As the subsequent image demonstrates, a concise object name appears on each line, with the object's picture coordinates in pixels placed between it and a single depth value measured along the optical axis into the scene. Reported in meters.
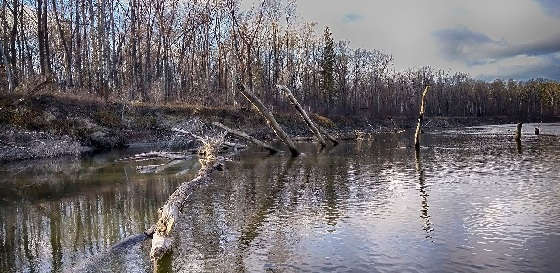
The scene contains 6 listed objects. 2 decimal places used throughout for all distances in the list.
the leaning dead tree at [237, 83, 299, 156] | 29.94
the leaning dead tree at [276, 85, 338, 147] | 33.41
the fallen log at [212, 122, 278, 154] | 30.58
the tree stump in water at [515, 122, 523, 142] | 39.49
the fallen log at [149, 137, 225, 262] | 10.40
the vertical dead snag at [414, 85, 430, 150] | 35.94
